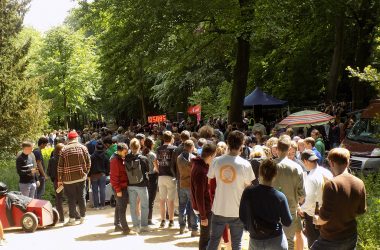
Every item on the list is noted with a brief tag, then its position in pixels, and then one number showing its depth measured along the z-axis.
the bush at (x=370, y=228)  6.49
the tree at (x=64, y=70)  40.95
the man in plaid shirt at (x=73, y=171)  10.25
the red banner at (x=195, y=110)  29.58
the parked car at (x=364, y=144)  12.89
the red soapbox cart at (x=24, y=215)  9.82
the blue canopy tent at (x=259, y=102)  23.44
